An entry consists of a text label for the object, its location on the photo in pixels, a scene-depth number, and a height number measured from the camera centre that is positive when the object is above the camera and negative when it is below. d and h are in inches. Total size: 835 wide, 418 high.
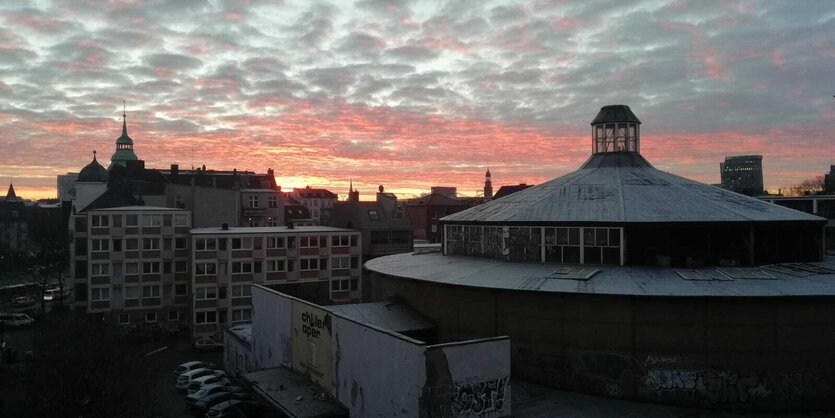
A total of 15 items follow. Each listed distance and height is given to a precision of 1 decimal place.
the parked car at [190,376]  1486.2 -433.0
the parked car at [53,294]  2989.7 -413.6
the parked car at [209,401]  1269.7 -422.1
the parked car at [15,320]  2374.5 -438.5
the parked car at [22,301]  2824.1 -426.4
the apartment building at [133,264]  2075.5 -178.5
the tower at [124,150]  4505.4 +567.5
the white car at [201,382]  1433.3 -427.8
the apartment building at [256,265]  2078.0 -186.6
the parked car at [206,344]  1954.0 -448.2
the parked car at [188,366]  1628.9 -439.1
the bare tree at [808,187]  5679.1 +289.6
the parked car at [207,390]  1311.5 -418.1
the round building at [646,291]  847.1 -125.1
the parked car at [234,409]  1203.9 -419.8
